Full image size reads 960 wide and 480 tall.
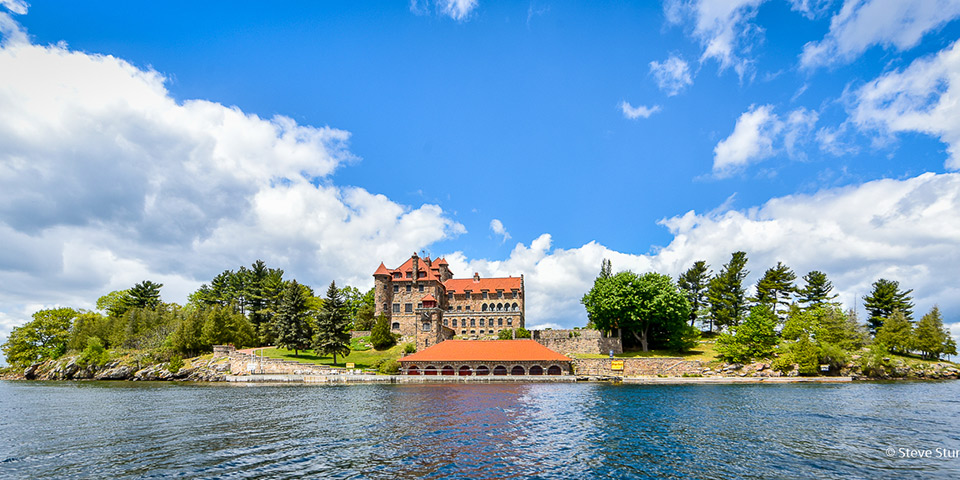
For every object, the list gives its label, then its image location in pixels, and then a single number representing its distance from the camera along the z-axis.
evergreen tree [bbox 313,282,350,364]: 68.96
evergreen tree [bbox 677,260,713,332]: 90.19
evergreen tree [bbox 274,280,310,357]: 73.69
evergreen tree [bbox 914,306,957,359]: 70.06
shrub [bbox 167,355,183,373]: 71.12
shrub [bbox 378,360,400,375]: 66.12
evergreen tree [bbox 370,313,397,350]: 79.12
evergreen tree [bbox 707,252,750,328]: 84.69
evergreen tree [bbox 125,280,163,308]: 95.46
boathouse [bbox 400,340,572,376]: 65.62
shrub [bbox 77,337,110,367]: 77.00
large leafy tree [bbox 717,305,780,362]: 65.31
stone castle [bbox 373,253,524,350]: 87.12
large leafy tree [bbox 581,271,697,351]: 72.38
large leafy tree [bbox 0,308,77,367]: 86.06
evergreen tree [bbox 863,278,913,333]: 78.38
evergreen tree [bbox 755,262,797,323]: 83.62
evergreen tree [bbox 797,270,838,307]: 82.38
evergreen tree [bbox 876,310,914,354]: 69.56
